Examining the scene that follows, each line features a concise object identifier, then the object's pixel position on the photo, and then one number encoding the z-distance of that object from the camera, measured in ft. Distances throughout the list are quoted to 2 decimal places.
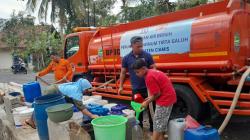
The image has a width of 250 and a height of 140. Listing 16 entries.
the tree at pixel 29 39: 52.87
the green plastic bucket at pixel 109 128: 6.97
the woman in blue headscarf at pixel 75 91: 9.80
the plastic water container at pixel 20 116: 11.19
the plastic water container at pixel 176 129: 7.79
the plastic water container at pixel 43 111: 9.14
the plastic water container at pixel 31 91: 12.39
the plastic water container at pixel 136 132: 8.56
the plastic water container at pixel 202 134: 7.07
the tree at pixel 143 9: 37.92
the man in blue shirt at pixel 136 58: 9.68
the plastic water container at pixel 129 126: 8.23
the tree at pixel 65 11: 45.18
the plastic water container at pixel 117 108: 9.02
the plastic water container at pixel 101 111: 9.46
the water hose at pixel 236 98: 10.10
